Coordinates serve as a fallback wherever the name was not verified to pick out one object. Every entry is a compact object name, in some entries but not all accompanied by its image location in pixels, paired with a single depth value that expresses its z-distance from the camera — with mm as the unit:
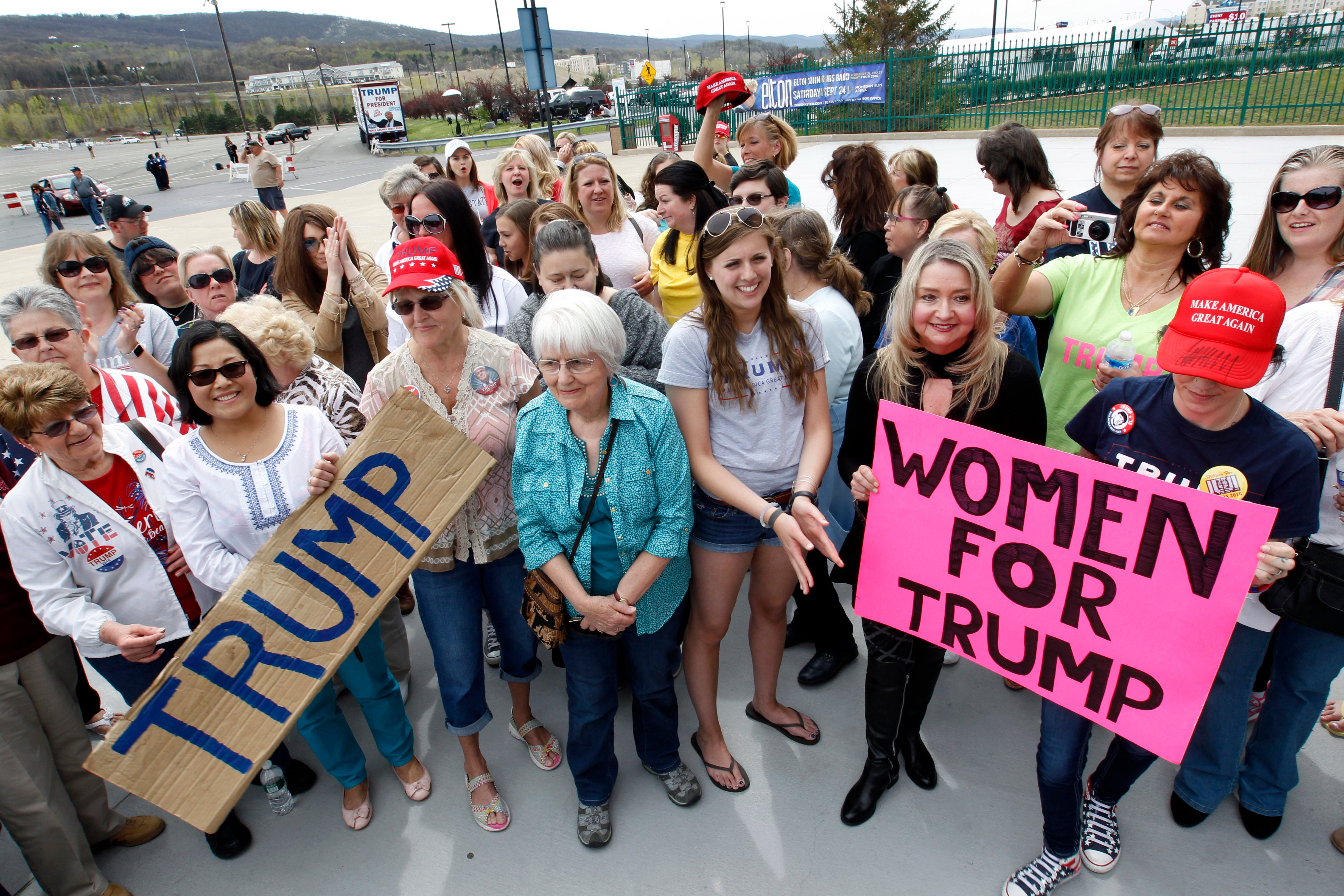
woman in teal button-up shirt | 2266
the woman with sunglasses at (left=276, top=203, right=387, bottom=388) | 3773
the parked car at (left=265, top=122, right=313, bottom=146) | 43094
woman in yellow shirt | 3770
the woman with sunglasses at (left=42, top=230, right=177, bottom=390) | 3611
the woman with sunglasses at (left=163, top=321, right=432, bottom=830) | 2389
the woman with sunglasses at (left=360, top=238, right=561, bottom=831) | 2568
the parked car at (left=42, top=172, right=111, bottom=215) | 21266
